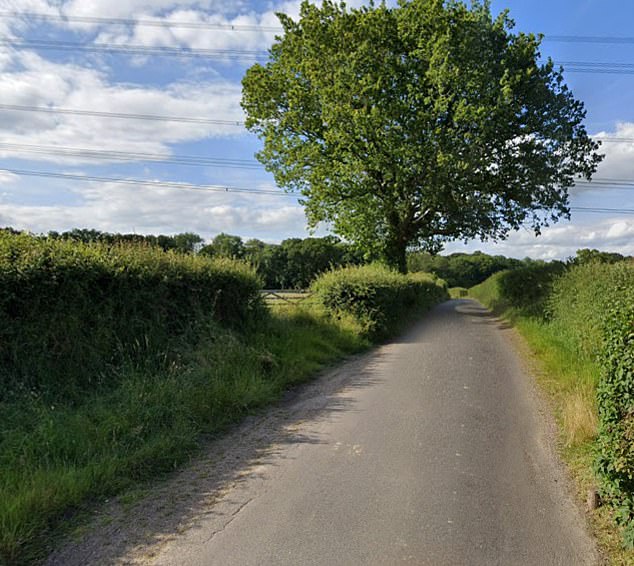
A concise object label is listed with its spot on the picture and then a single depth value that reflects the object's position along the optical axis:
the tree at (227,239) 70.89
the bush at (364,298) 13.60
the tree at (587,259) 14.17
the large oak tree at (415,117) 17.70
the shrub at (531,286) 15.26
